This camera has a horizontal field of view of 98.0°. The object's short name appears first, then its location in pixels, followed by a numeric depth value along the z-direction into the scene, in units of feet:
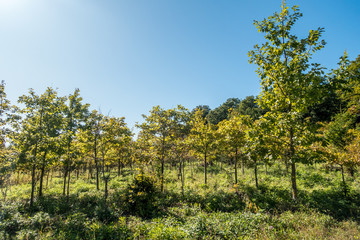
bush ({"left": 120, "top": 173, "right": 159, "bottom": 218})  32.86
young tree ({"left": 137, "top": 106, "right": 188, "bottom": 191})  39.99
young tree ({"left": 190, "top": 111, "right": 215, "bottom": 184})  50.85
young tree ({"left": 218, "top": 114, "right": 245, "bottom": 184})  43.73
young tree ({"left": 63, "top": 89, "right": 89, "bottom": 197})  38.50
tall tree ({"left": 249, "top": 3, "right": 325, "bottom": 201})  21.91
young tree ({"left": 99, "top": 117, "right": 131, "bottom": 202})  39.57
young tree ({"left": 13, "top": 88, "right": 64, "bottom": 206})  34.27
